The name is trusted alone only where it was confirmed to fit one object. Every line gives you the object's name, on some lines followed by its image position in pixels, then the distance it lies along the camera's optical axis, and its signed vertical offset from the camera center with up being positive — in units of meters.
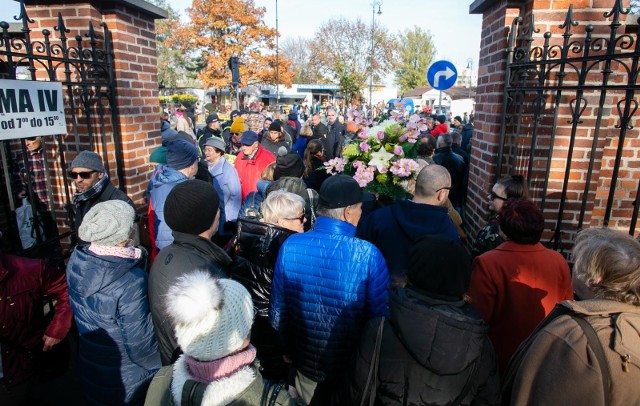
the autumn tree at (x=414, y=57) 63.84 +9.73
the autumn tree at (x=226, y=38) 35.94 +7.07
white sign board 2.85 +0.02
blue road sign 8.36 +0.94
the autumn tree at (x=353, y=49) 37.90 +6.57
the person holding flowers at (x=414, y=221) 2.77 -0.72
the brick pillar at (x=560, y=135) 3.05 -0.11
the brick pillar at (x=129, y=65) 3.82 +0.50
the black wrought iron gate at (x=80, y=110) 3.57 +0.02
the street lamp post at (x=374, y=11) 30.44 +8.12
